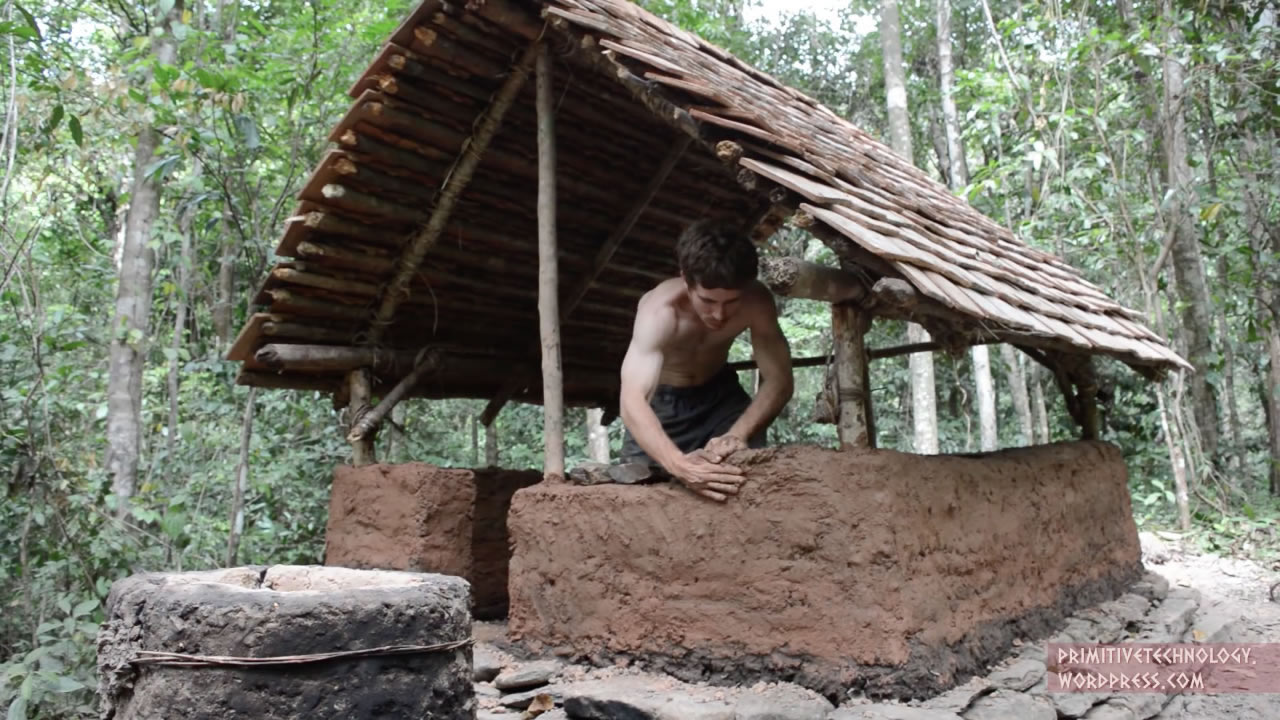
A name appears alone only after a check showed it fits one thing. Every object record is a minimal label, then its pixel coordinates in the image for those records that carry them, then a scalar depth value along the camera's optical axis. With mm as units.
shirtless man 3469
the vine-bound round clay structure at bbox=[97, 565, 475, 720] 1934
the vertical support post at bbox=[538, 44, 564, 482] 4008
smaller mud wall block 4684
